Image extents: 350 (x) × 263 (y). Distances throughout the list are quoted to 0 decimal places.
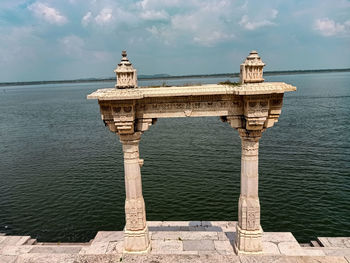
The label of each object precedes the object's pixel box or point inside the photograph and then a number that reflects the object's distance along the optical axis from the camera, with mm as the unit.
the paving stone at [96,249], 9852
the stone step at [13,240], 11086
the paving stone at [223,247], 9586
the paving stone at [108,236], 10664
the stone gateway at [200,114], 8047
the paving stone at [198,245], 9820
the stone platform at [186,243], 9688
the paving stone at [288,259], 6352
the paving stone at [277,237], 10133
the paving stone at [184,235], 10547
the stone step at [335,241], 10375
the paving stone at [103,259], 6426
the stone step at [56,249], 10156
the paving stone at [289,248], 9367
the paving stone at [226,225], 11188
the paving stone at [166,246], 9750
